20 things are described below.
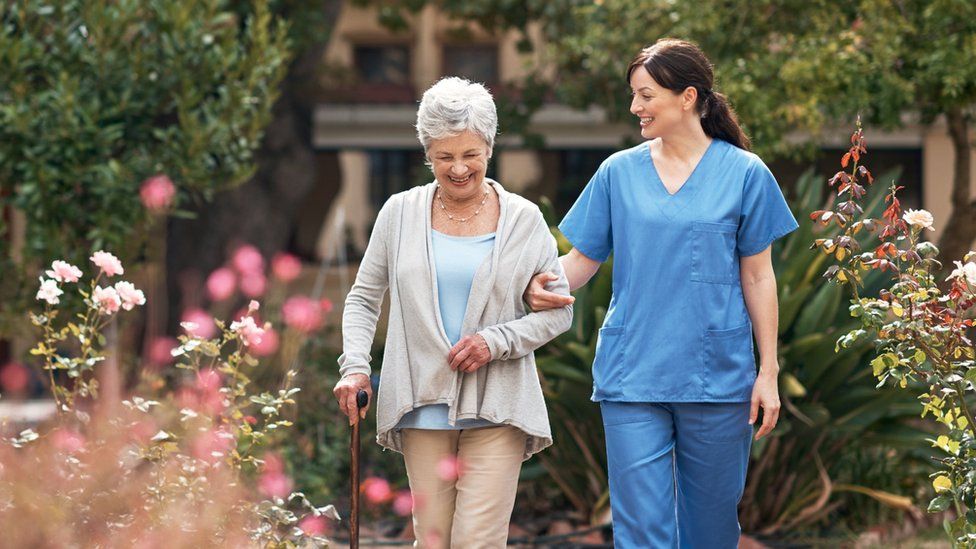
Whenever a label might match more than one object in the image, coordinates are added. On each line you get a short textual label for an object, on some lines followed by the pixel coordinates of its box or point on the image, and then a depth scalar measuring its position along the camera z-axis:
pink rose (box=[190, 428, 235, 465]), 9.09
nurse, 8.82
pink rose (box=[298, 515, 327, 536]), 9.03
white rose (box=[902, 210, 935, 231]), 8.38
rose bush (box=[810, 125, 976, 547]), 8.36
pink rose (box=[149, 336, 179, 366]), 14.02
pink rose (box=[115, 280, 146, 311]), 9.87
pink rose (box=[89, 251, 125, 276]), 10.02
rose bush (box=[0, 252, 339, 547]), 7.18
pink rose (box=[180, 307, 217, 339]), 9.47
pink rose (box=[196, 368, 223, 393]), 9.57
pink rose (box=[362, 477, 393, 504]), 10.56
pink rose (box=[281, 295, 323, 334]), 15.95
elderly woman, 8.13
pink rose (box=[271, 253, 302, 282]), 17.91
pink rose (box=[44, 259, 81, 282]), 9.77
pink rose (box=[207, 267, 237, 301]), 14.93
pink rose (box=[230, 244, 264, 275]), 15.26
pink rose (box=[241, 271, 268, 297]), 15.62
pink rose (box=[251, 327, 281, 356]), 13.30
